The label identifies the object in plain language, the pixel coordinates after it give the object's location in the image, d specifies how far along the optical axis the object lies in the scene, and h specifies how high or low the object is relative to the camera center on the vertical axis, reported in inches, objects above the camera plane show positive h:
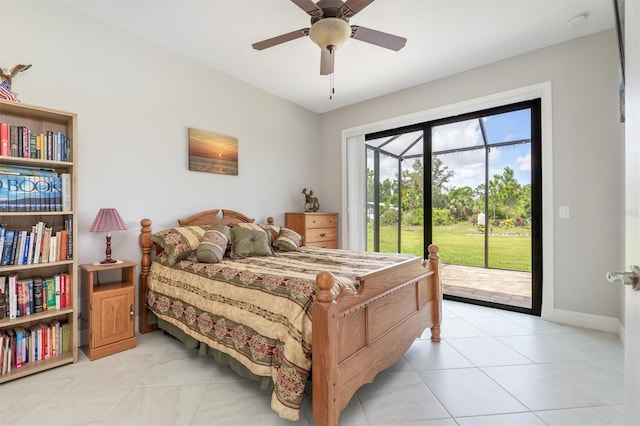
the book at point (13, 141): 76.9 +19.8
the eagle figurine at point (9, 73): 79.6 +39.4
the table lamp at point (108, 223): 90.4 -2.4
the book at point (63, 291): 84.5 -21.8
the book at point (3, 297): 75.7 -21.0
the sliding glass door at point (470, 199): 129.3 +7.3
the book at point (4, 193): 75.3 +5.9
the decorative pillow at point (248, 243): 107.6 -10.7
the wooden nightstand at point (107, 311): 87.4 -29.7
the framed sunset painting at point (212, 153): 125.3 +28.0
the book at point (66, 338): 86.2 -35.8
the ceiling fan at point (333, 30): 74.9 +51.1
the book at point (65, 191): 84.1 +7.1
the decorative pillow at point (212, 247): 94.7 -10.6
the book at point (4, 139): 75.2 +19.8
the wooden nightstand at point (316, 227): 157.6 -6.9
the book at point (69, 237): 83.8 -6.1
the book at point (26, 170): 77.1 +12.5
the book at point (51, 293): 82.9 -21.8
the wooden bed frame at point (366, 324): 54.4 -26.4
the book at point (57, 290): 84.0 -21.3
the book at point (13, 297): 76.6 -21.3
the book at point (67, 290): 85.1 -21.6
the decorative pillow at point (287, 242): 124.0 -11.7
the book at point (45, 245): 80.9 -8.1
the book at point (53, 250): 81.8 -9.5
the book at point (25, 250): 77.8 -9.0
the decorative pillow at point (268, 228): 120.6 -6.1
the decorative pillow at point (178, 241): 98.4 -8.9
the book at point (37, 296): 80.7 -22.1
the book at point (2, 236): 74.8 -5.1
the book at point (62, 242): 82.9 -7.5
